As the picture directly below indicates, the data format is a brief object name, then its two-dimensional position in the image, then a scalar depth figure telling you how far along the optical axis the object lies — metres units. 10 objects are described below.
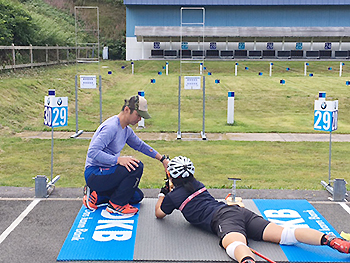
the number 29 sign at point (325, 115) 7.80
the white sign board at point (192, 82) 12.92
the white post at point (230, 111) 15.03
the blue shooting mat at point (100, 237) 5.34
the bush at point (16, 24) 25.88
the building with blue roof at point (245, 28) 51.34
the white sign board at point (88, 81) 13.67
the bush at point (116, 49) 55.91
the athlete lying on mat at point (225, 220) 5.20
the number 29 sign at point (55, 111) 8.14
